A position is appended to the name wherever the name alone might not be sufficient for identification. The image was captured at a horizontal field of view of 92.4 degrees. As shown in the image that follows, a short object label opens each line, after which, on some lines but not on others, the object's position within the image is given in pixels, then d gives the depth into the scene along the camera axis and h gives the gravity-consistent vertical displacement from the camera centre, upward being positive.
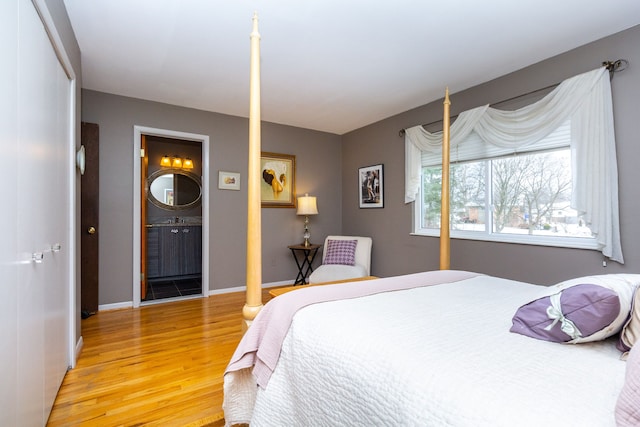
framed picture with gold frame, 4.41 +0.48
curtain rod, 2.22 +1.08
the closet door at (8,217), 1.06 -0.02
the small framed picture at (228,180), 4.06 +0.43
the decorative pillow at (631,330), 0.85 -0.33
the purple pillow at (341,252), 4.11 -0.54
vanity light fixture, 5.14 +0.86
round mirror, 5.06 +0.40
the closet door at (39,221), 1.27 -0.04
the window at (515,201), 2.58 +0.12
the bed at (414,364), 0.66 -0.40
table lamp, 4.38 +0.10
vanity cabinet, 4.89 -0.62
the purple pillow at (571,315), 0.88 -0.31
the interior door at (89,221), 3.21 -0.09
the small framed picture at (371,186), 4.34 +0.39
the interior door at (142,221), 3.61 -0.10
